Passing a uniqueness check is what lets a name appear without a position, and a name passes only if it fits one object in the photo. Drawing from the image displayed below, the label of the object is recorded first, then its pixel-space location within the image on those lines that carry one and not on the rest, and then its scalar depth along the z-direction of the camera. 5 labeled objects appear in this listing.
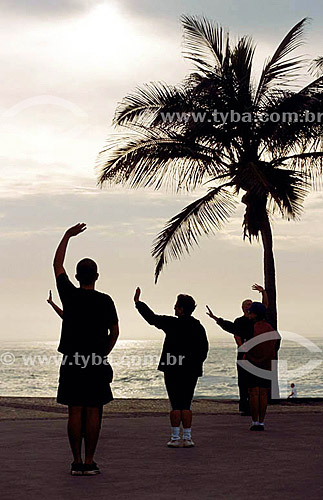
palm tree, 19.64
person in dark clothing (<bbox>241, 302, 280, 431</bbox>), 11.75
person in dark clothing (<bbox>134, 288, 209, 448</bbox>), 10.17
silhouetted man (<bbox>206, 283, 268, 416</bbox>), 11.12
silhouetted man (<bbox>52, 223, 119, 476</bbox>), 7.88
